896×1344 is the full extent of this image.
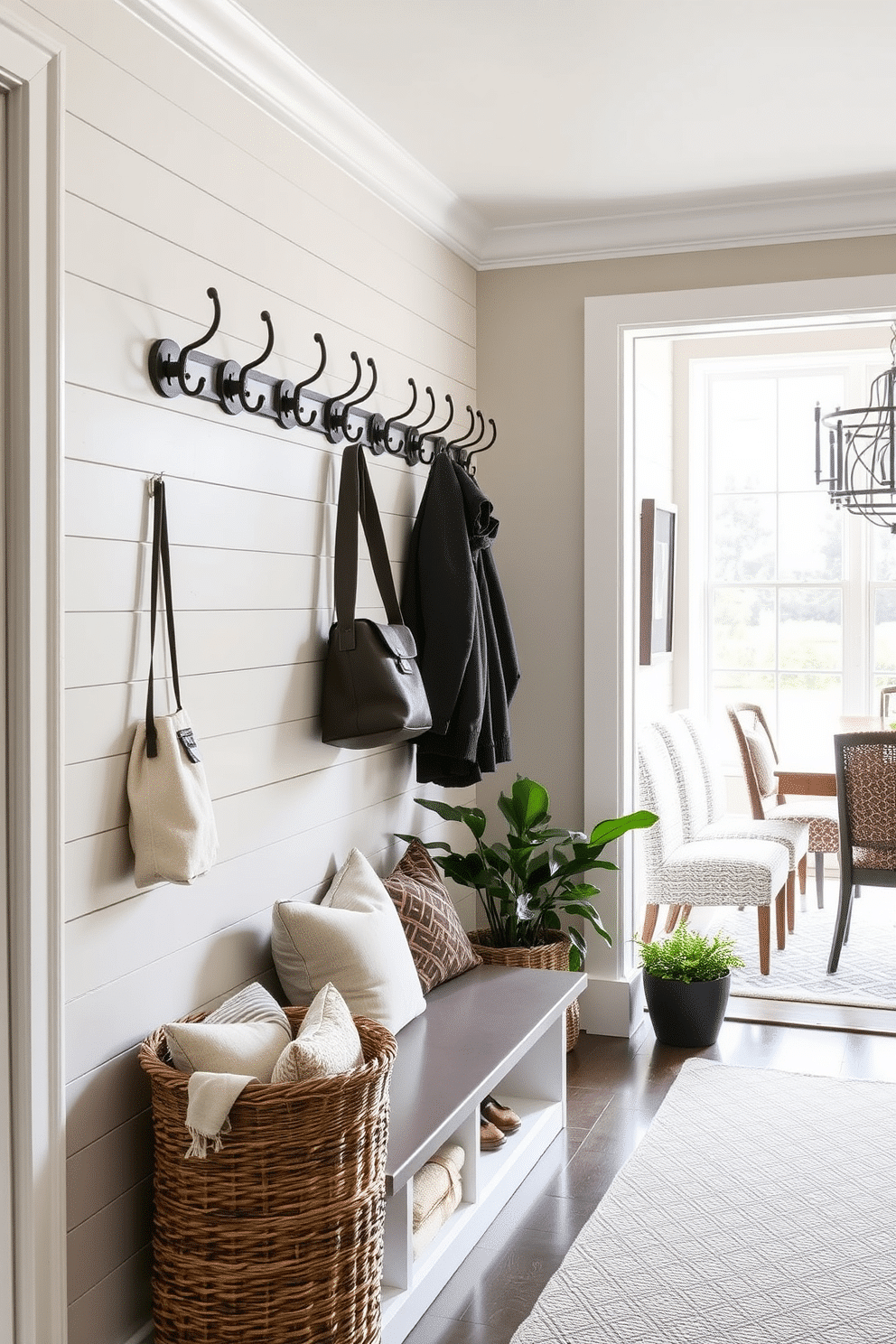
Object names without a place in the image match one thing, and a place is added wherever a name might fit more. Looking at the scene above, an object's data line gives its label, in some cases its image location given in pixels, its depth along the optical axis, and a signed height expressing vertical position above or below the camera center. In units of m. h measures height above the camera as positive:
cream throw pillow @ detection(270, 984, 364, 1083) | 1.96 -0.63
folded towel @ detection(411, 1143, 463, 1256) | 2.41 -1.07
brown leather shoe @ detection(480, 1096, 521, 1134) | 2.93 -1.09
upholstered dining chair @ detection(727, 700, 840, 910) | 5.25 -0.59
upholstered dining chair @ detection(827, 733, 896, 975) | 4.42 -0.56
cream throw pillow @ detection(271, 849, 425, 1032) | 2.50 -0.61
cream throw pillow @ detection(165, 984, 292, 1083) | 2.01 -0.64
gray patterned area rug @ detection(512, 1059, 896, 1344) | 2.30 -1.22
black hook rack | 2.17 +0.53
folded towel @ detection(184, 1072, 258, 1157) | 1.85 -0.67
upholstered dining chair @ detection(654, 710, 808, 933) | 4.82 -0.57
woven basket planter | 3.42 -0.83
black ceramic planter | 3.70 -1.05
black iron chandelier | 4.05 +0.69
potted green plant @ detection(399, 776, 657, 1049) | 3.46 -0.61
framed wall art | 5.22 +0.35
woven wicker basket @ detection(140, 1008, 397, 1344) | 1.89 -0.86
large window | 5.96 +0.45
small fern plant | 3.73 -0.91
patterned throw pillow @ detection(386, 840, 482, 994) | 2.99 -0.65
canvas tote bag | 2.01 -0.25
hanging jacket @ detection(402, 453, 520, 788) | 3.21 +0.11
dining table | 4.78 -0.49
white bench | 2.26 -0.85
